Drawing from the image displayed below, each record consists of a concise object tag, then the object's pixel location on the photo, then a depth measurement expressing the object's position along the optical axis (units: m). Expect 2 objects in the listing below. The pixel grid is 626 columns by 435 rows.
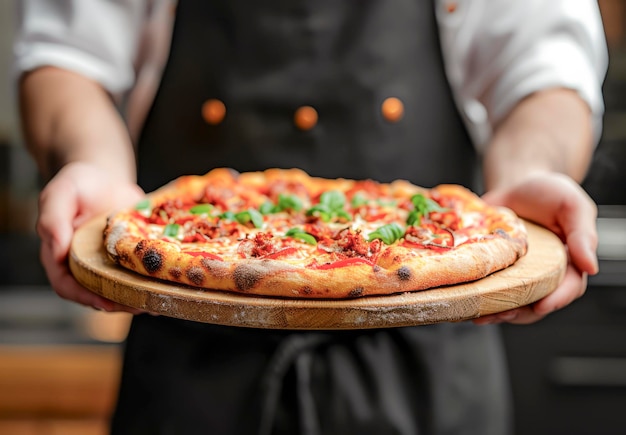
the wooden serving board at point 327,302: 1.13
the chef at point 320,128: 1.67
